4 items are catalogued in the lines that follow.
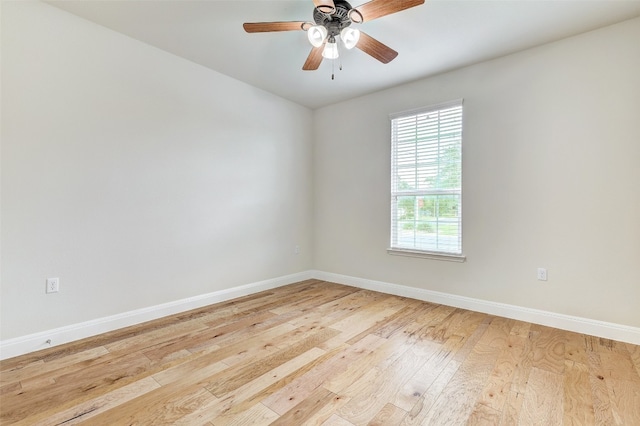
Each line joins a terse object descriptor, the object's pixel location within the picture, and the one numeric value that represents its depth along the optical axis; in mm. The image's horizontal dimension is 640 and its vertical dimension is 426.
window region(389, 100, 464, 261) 3311
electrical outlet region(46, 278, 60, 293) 2334
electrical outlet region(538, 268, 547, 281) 2783
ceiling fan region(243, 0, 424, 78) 1867
